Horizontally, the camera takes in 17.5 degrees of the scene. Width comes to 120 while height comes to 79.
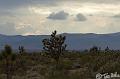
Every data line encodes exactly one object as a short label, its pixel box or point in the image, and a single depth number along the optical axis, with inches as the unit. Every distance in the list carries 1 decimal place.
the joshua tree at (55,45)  2081.7
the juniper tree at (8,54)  1602.2
